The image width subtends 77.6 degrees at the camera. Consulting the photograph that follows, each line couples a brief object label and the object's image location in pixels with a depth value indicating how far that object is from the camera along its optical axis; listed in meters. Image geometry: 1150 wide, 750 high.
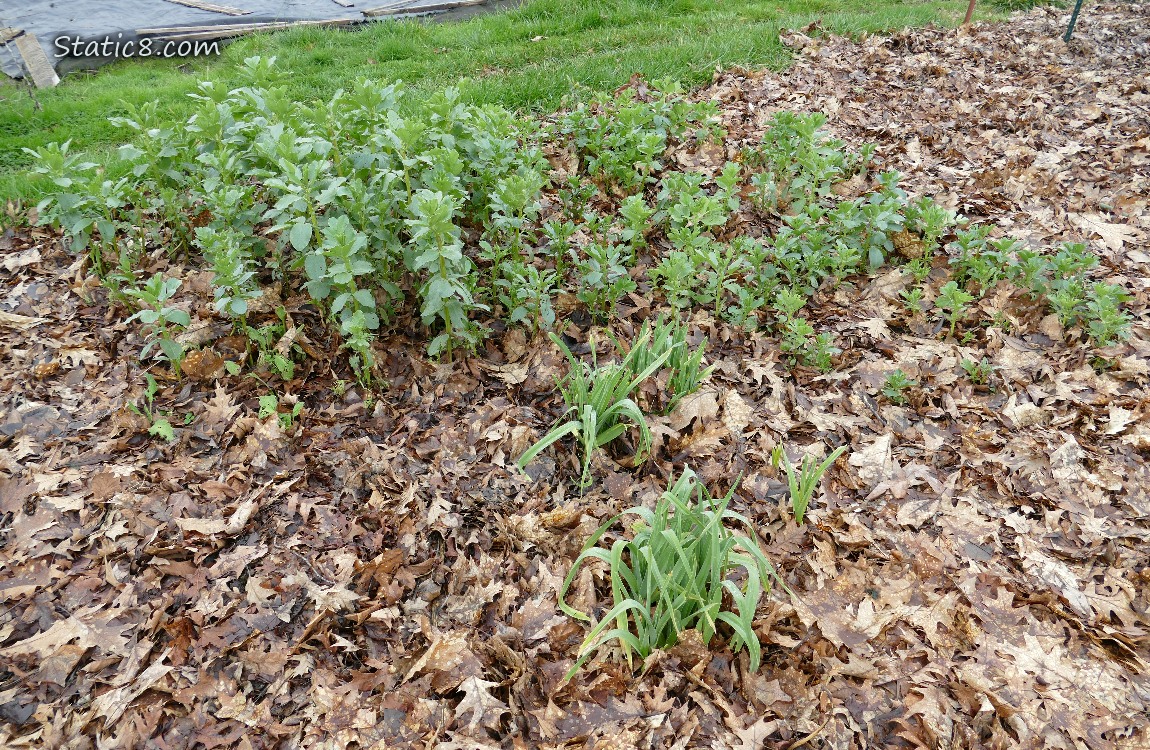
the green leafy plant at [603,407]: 3.06
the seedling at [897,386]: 3.55
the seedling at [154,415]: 3.24
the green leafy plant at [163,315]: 3.21
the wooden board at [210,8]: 8.39
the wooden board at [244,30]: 7.97
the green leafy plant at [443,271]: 3.14
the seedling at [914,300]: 4.04
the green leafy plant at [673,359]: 3.36
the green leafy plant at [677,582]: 2.35
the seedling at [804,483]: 2.85
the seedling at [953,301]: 3.83
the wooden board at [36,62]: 6.37
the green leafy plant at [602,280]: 3.88
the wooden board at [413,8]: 8.77
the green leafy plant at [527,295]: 3.70
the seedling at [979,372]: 3.64
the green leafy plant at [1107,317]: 3.62
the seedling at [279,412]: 3.34
